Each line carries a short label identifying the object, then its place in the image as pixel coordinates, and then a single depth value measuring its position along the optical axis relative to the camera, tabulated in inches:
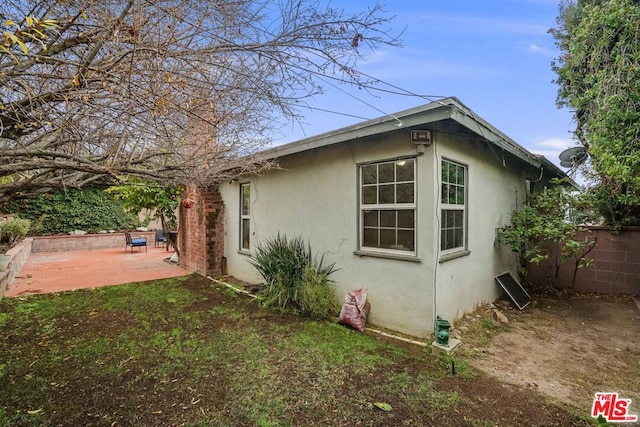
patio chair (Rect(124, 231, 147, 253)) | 497.5
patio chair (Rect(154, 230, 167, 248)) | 563.9
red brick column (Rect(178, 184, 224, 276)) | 322.8
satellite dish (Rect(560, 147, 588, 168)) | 291.0
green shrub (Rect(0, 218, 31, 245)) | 404.2
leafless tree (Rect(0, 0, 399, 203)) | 84.8
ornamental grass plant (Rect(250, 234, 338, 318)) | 204.5
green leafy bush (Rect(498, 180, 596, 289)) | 234.2
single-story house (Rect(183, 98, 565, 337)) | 169.0
